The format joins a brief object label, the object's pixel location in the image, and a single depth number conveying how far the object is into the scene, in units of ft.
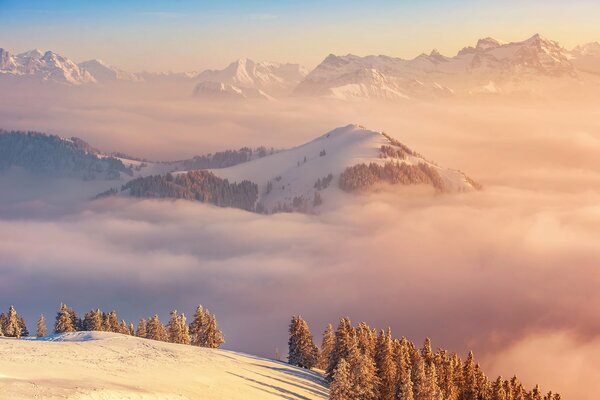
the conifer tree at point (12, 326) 502.79
